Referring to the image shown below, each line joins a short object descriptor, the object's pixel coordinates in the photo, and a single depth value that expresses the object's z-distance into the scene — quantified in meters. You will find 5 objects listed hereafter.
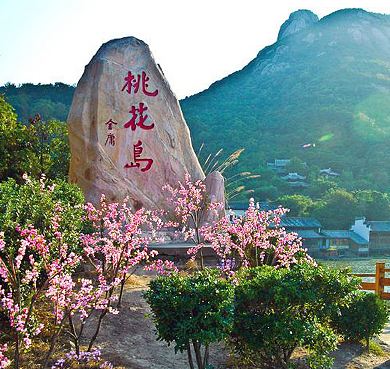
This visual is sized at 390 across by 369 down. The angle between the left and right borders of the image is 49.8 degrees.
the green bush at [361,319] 4.23
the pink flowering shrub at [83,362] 3.02
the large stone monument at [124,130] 6.73
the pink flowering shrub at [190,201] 4.83
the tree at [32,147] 9.59
